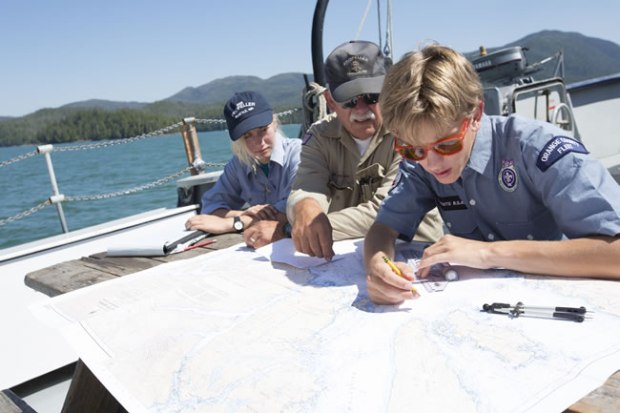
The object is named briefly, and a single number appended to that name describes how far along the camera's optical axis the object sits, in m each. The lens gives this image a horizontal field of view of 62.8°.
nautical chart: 0.79
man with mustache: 1.81
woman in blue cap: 2.70
